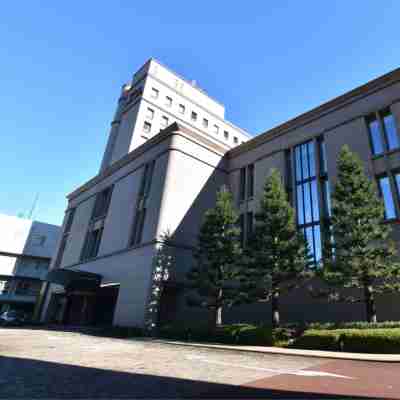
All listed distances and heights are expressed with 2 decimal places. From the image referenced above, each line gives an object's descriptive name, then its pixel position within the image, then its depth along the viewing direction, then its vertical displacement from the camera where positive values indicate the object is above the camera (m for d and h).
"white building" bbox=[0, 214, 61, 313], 47.34 +8.11
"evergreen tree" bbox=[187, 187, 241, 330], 19.73 +4.55
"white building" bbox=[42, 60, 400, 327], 19.53 +10.55
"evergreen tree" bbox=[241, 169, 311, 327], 17.55 +4.58
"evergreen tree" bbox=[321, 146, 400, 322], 14.57 +4.81
